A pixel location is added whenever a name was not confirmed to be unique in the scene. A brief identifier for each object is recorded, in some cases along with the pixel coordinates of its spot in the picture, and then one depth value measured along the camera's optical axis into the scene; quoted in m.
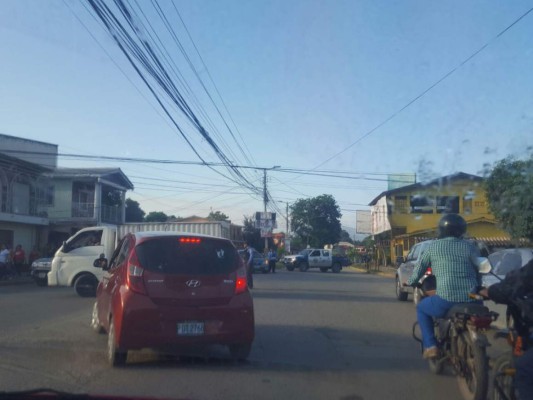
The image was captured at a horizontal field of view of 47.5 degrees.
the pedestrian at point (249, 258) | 15.87
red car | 6.93
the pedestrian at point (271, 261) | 34.13
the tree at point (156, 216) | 73.89
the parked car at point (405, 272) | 15.59
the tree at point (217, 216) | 72.56
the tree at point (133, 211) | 69.16
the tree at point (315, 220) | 78.56
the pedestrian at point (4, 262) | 24.64
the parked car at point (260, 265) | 33.59
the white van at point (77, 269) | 16.31
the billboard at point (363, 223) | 57.88
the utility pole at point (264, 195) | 38.45
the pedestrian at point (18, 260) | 27.47
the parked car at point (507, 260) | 11.77
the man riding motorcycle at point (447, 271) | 6.15
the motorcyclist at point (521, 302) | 4.12
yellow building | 19.78
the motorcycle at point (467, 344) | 5.41
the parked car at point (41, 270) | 21.19
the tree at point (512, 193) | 16.88
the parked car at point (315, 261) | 41.19
